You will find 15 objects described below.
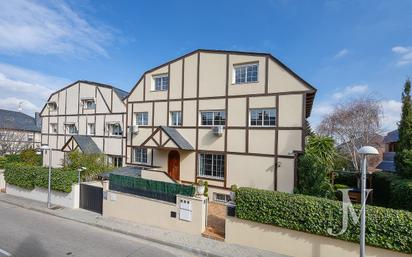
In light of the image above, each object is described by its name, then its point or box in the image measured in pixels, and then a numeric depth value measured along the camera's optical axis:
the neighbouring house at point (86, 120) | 21.33
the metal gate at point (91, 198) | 13.16
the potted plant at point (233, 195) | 9.47
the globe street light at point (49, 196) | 13.76
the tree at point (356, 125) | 25.45
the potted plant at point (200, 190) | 10.68
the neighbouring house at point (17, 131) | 32.56
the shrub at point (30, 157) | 24.34
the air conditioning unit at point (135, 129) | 19.27
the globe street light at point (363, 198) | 6.41
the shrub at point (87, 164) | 17.12
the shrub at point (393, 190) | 9.59
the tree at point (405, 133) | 11.42
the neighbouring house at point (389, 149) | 22.84
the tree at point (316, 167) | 12.03
